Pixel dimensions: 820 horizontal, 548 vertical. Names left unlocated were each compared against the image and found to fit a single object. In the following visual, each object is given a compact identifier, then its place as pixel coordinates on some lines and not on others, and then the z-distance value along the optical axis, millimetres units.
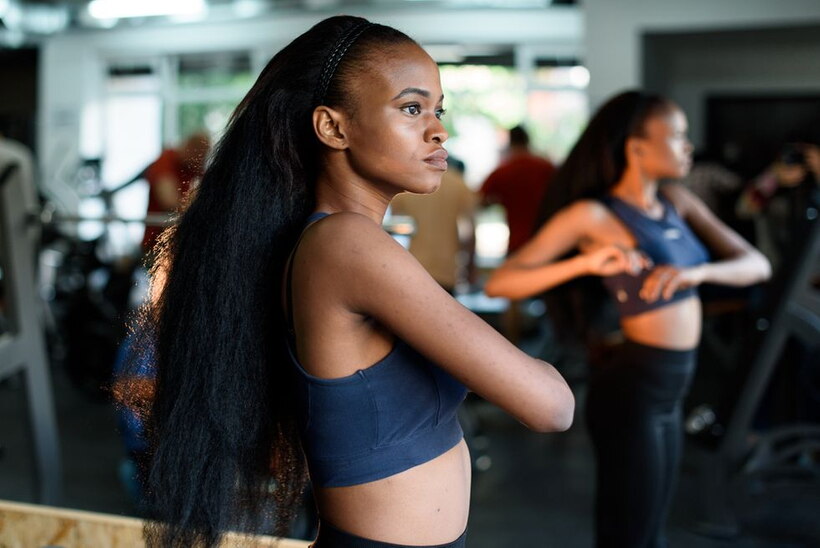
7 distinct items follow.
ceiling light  12117
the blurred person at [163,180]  6142
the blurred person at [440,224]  5734
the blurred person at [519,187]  6426
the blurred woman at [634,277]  2504
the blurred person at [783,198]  3865
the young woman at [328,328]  1120
